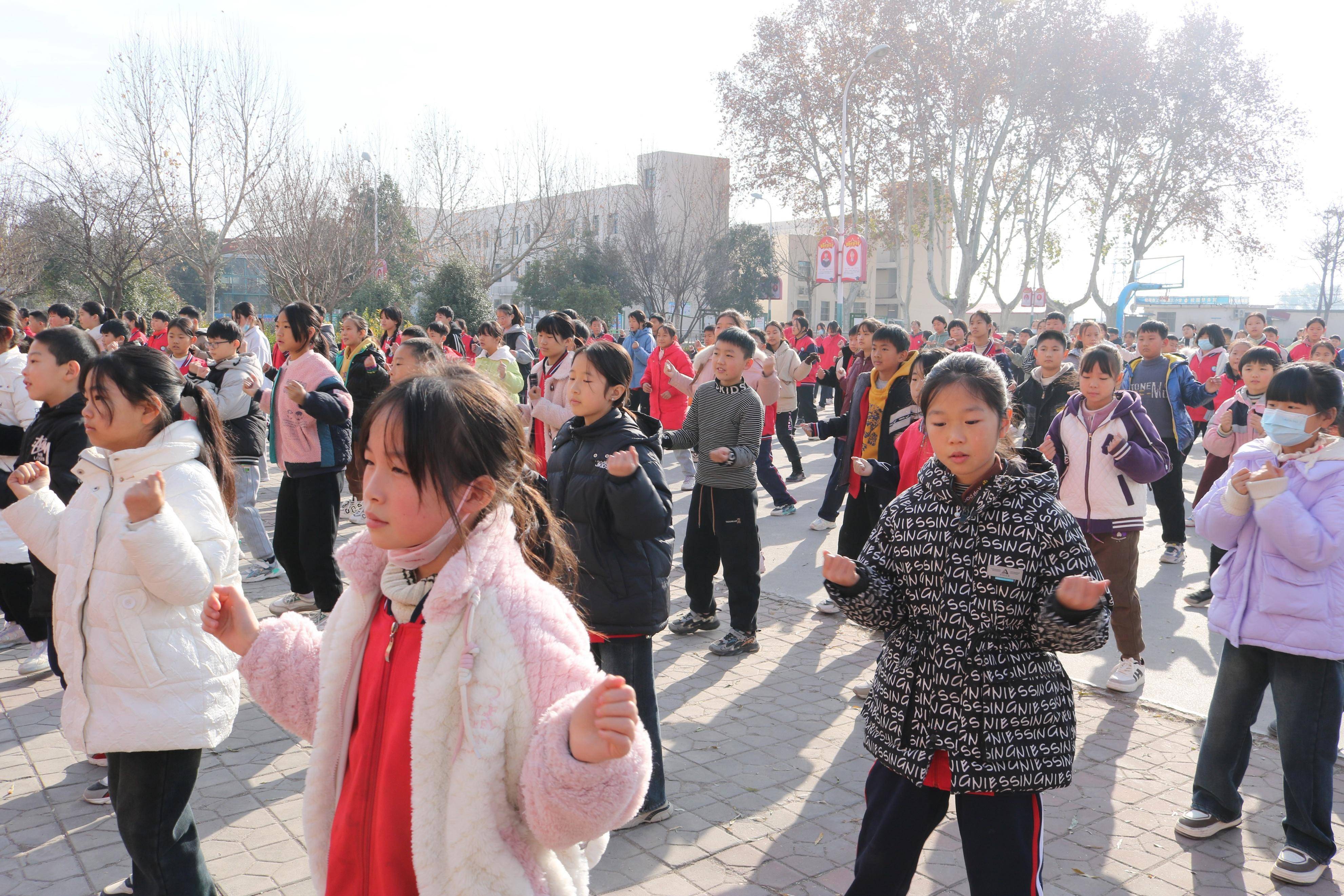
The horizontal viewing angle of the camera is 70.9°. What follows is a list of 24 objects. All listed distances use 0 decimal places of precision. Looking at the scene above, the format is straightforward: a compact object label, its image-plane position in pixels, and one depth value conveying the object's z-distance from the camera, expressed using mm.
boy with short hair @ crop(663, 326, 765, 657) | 6000
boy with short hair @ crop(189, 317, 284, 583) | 7004
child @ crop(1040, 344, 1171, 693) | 5102
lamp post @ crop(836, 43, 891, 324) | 28047
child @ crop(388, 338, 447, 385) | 6598
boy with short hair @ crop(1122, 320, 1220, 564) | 8391
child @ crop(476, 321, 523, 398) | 8977
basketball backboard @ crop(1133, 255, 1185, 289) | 32438
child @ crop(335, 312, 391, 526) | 8414
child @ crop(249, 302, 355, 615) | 6191
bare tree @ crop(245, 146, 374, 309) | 24547
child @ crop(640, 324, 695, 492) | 10062
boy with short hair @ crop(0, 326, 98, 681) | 4516
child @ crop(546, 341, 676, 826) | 3639
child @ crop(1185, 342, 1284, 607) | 6184
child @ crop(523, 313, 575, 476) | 6668
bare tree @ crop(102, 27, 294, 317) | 24500
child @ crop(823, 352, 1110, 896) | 2387
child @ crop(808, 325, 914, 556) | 6348
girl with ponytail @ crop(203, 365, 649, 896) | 1523
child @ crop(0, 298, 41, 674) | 5387
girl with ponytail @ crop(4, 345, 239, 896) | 2629
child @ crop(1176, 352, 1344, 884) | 3334
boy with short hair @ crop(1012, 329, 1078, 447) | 7070
